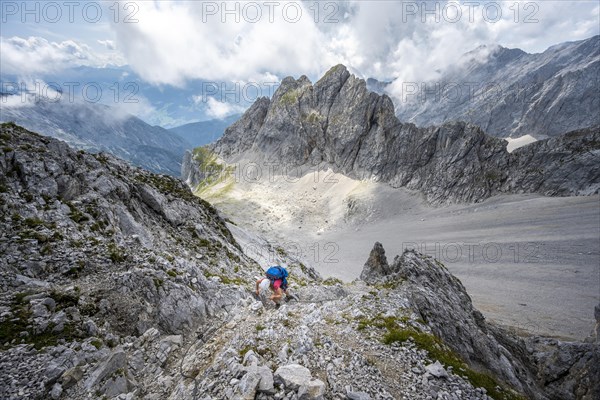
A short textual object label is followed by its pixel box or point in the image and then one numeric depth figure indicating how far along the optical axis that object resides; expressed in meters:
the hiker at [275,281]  16.20
